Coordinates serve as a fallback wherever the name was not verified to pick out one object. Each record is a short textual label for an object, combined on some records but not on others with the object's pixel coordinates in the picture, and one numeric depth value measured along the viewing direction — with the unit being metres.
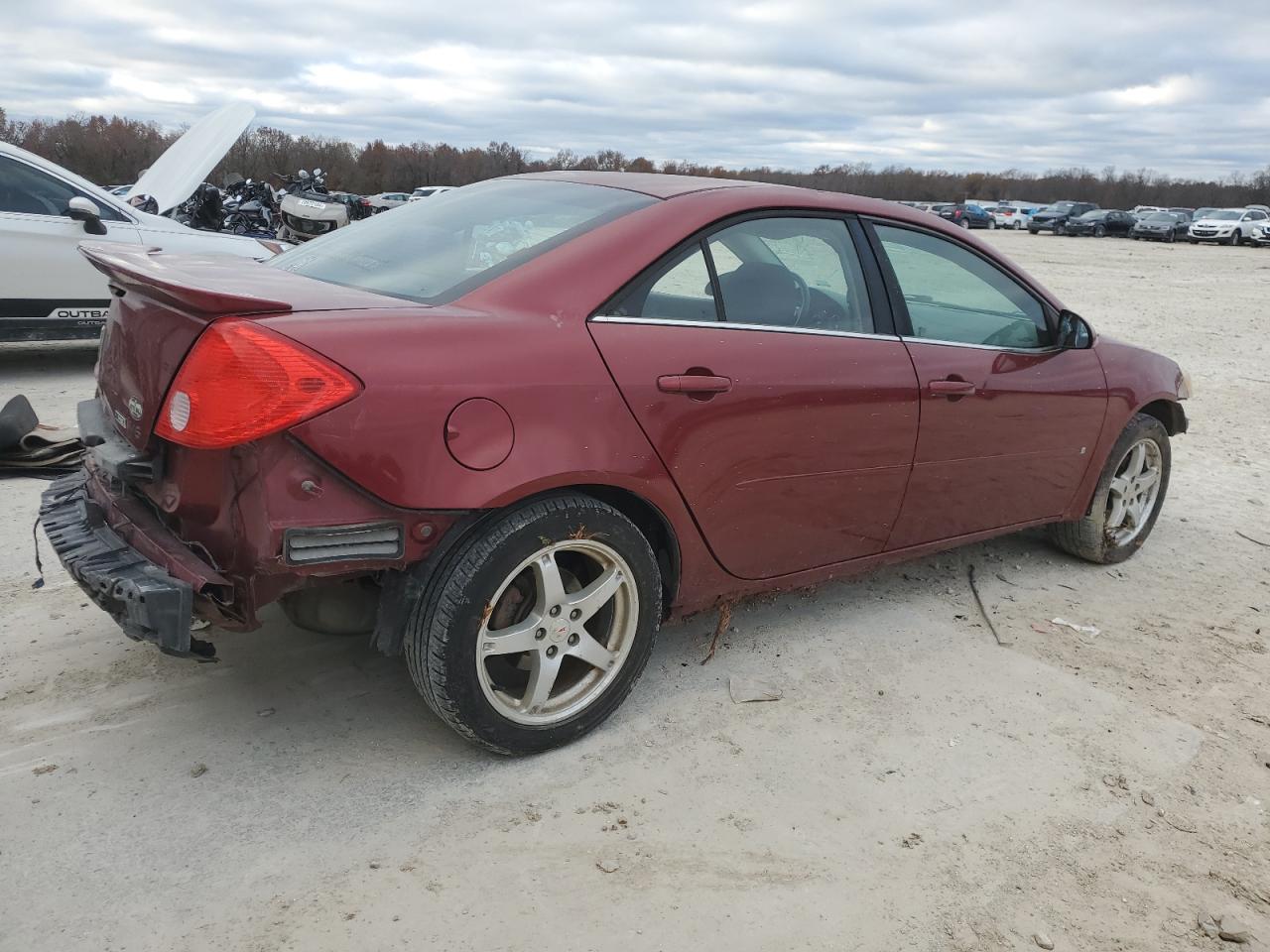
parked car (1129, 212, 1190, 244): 43.06
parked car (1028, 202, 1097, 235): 48.06
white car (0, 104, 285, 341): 7.09
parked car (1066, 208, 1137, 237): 45.34
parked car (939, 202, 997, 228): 53.00
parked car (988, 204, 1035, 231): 55.75
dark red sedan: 2.41
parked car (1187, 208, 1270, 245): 40.41
